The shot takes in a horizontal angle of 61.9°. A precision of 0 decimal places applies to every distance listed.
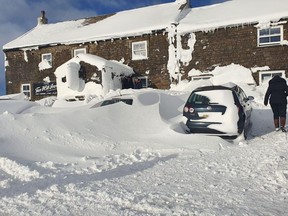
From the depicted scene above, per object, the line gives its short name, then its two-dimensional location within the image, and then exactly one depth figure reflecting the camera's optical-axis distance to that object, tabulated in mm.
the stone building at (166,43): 13398
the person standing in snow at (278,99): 6871
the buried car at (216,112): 6179
